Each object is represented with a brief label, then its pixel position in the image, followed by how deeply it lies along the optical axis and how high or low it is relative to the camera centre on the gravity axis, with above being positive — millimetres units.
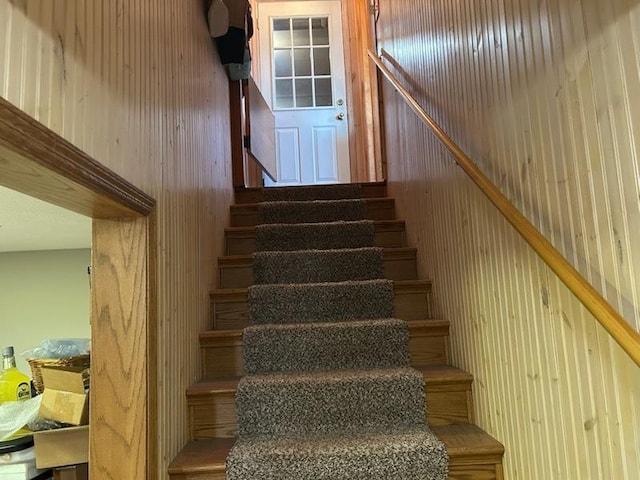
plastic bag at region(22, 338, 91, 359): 1946 -211
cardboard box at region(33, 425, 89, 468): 1762 -541
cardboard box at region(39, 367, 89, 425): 1749 -370
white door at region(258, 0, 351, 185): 4738 +1987
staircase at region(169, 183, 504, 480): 1509 -343
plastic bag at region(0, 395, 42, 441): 1839 -451
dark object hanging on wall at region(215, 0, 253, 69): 2844 +1515
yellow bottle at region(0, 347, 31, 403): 2284 -399
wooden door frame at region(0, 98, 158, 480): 1305 -121
